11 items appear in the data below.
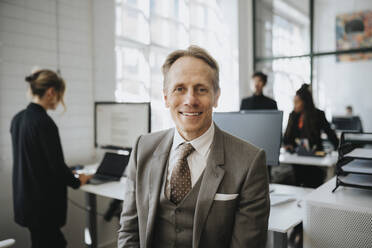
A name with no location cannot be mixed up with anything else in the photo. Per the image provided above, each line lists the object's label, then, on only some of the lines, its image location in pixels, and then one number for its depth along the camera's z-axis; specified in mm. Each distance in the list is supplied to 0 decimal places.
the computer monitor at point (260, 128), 1810
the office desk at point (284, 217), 1472
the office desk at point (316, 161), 2984
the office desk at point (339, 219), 1246
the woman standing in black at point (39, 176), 1899
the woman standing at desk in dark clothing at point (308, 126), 3088
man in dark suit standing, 4023
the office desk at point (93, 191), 2193
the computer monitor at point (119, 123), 2266
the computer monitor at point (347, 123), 5059
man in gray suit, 1141
